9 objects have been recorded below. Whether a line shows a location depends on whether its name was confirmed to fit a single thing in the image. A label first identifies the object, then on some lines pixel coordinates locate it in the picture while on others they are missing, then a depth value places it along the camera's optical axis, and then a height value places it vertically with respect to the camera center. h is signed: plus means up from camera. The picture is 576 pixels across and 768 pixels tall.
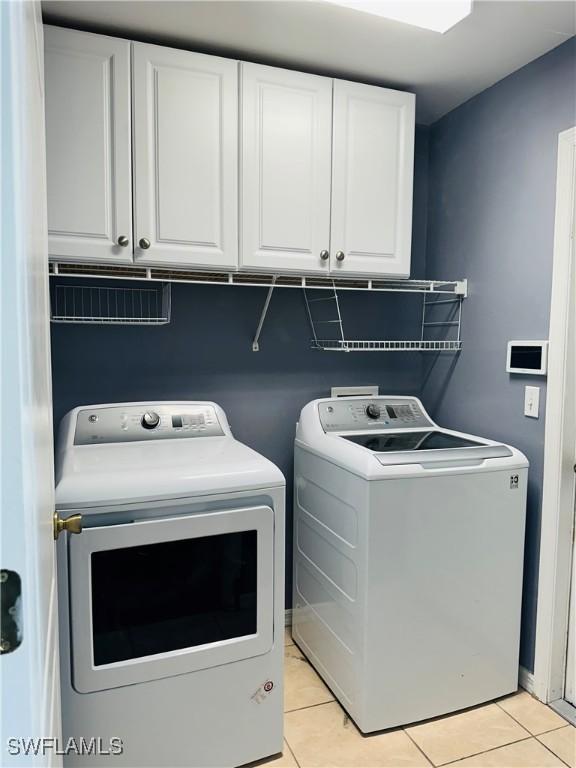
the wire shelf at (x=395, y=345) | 2.45 -0.04
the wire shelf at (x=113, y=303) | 2.12 +0.12
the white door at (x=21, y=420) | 0.48 -0.09
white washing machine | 1.82 -0.83
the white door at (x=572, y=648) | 1.99 -1.16
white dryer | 1.45 -0.79
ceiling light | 1.54 +0.95
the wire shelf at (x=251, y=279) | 1.96 +0.23
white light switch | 2.03 -0.24
